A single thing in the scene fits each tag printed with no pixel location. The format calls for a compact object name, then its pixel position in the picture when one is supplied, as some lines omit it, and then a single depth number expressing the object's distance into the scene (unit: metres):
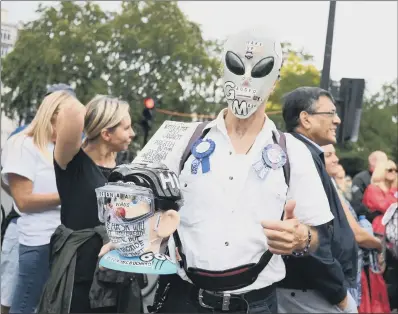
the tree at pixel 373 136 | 29.94
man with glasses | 3.02
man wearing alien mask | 2.32
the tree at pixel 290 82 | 27.05
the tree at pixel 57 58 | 22.25
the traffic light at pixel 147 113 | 11.98
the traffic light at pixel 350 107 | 7.17
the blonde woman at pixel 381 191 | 6.00
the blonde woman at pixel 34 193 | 3.59
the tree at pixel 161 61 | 23.36
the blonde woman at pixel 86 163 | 2.56
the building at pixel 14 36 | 25.56
